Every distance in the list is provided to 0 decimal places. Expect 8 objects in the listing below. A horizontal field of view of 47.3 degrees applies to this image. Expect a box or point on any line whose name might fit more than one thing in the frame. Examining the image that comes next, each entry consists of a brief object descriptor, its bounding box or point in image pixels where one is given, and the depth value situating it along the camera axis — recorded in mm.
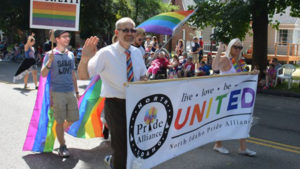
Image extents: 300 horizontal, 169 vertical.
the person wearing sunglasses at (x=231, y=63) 5625
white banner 3967
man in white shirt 4047
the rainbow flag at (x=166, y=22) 7891
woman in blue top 12101
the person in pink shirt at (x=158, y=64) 12395
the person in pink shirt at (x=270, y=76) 14691
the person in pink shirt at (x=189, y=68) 14742
